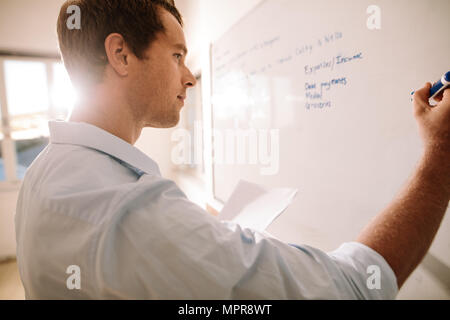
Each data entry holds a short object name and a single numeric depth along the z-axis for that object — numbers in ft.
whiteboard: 1.82
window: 8.30
